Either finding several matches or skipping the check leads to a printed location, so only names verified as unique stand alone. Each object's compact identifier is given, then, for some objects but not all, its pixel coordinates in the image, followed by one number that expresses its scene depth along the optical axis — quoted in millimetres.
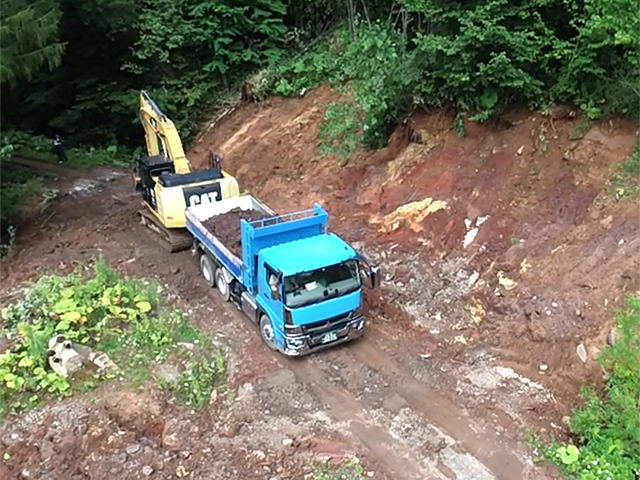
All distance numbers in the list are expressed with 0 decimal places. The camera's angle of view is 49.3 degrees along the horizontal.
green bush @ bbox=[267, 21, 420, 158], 17625
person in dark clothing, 24484
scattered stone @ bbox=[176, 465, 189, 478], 10234
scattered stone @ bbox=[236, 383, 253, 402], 11898
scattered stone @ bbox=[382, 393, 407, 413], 11445
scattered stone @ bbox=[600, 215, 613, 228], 13386
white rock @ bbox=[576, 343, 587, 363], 11648
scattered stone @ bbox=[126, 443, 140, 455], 10688
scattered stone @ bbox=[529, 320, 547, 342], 12414
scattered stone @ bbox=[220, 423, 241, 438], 11031
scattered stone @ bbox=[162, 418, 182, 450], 10809
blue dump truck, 12023
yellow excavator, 16297
